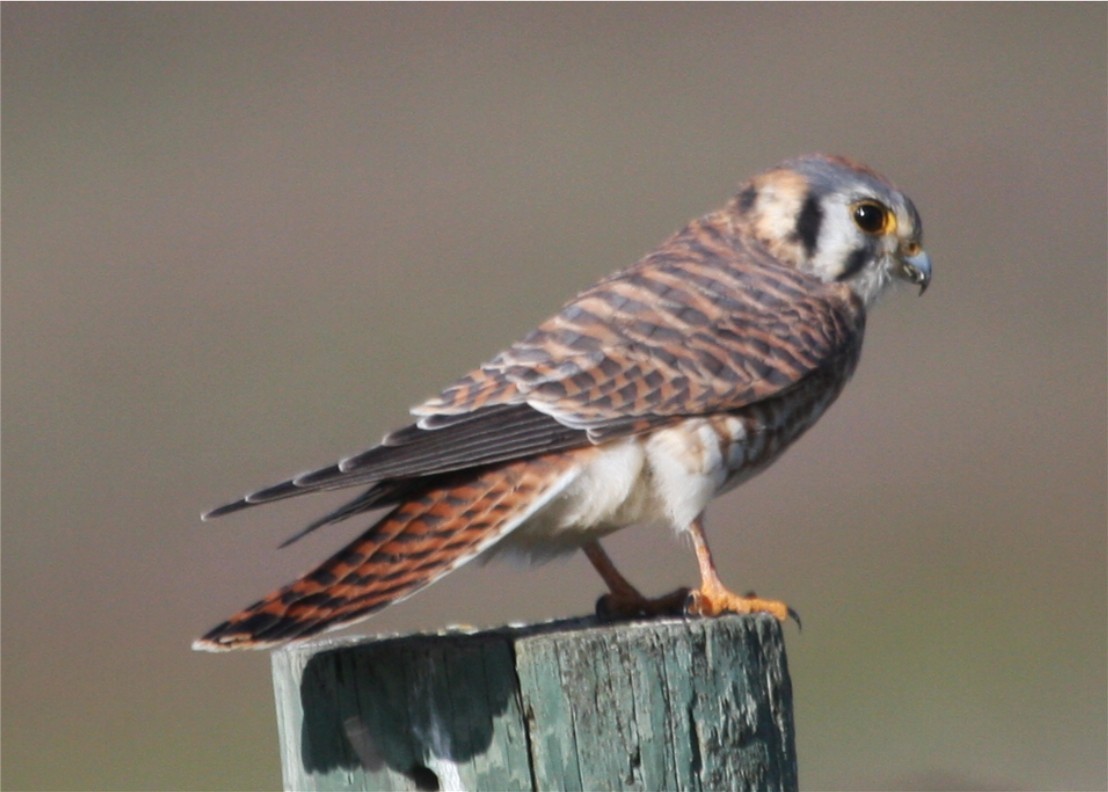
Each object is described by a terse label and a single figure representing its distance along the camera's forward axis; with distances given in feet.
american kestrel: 21.12
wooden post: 18.12
